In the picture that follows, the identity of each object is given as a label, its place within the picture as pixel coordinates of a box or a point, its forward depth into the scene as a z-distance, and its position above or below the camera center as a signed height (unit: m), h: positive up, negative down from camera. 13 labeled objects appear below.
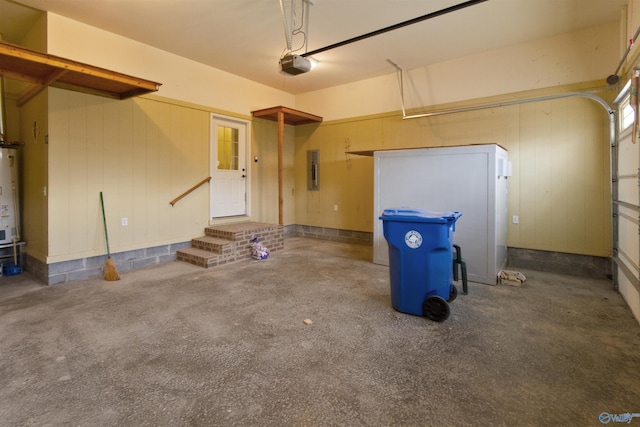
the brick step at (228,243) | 5.24 -0.56
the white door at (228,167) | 6.32 +0.89
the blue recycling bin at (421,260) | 3.00 -0.48
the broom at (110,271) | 4.42 -0.82
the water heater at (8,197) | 4.79 +0.24
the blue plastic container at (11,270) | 4.77 -0.85
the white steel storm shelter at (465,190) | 4.14 +0.27
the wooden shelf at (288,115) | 6.57 +2.07
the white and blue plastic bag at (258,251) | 5.57 -0.70
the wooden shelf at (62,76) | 3.50 +1.72
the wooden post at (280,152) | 6.52 +1.22
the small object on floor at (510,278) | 4.16 -0.90
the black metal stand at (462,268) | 3.67 -0.67
